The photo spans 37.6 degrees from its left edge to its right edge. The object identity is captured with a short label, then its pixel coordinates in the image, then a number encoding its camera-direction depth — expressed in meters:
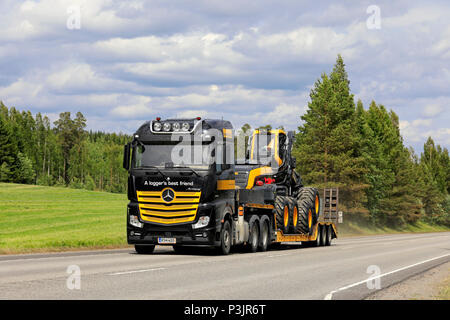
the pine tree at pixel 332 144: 71.81
